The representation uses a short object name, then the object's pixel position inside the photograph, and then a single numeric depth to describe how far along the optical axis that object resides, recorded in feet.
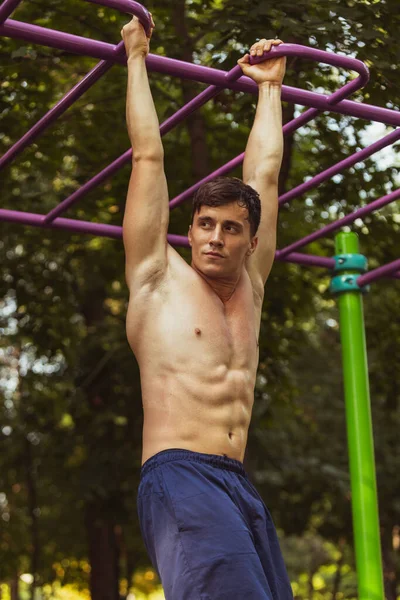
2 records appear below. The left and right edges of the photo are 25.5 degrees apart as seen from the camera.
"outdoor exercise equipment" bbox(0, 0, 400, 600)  9.02
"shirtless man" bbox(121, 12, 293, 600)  6.84
